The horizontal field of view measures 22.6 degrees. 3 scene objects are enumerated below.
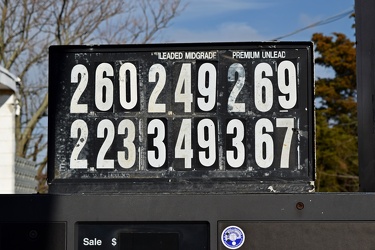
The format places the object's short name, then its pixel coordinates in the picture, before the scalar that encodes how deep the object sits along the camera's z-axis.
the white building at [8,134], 10.95
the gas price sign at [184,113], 3.39
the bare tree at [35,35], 27.92
